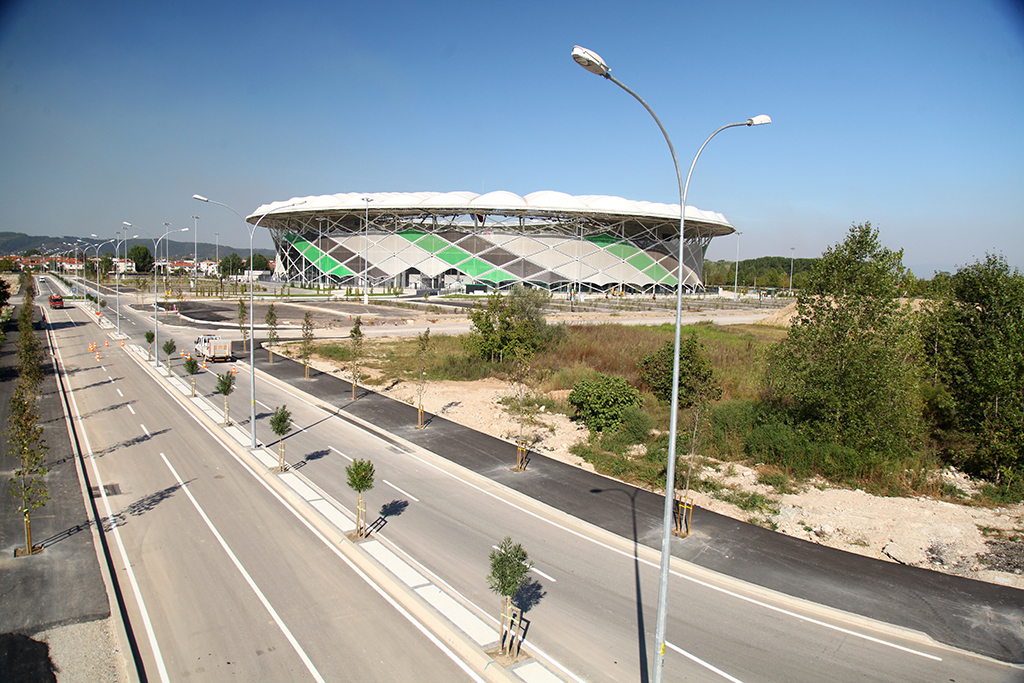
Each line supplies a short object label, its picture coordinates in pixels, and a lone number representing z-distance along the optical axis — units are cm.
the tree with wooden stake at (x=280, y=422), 1659
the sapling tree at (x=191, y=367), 2427
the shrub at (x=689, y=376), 2221
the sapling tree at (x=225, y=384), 2109
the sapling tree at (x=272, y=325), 3384
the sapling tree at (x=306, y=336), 3036
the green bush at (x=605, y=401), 2025
